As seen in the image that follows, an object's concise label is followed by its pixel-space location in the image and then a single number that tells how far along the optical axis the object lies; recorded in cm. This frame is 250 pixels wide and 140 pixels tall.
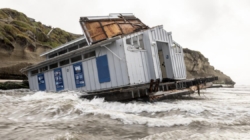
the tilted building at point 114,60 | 1346
